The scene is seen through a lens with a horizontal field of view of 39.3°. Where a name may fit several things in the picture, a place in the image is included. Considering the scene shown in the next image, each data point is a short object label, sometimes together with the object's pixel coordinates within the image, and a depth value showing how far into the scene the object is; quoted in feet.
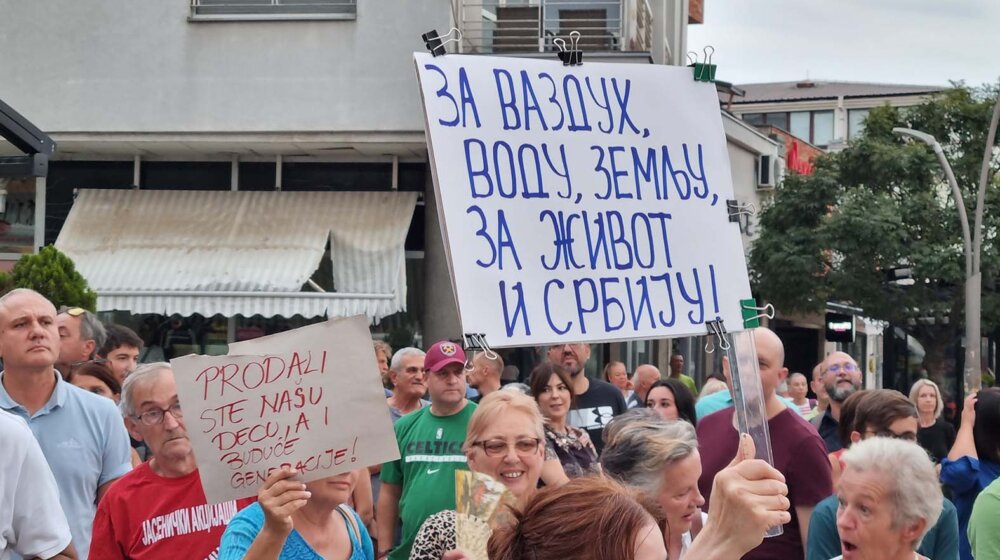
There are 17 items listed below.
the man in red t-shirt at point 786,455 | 18.19
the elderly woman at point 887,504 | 14.11
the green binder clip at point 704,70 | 14.40
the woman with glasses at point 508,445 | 16.03
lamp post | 81.30
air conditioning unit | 106.11
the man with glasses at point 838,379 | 31.45
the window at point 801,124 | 237.66
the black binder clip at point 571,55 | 14.32
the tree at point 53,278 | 39.58
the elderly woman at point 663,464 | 14.92
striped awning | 58.34
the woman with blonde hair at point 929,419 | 36.32
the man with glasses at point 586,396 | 31.04
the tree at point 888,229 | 98.94
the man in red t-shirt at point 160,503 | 15.15
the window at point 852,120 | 231.71
